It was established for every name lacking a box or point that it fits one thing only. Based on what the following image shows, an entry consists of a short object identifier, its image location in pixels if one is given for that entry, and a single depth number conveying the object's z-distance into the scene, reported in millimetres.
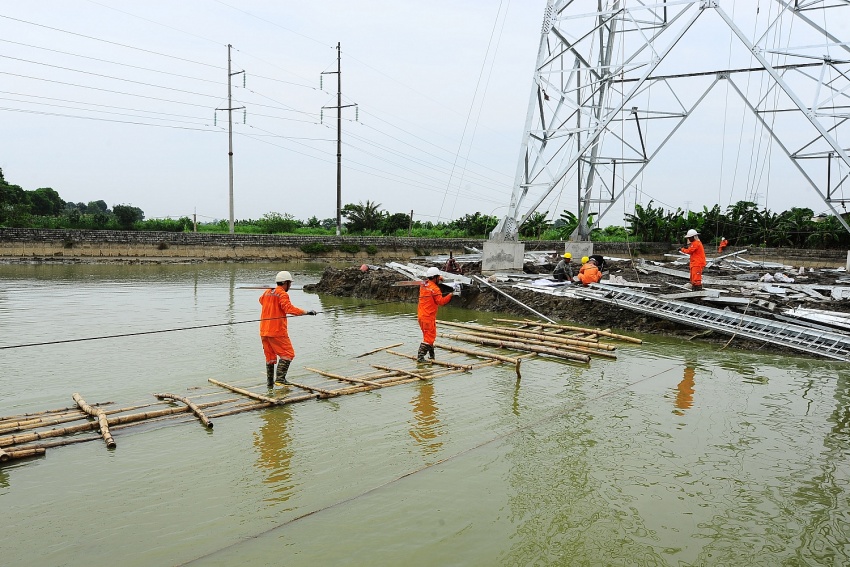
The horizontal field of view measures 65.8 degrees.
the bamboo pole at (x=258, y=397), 7460
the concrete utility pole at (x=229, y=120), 38062
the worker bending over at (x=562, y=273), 16891
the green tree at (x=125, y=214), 36656
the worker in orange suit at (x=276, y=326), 8211
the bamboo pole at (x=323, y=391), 7895
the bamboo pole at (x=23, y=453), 5566
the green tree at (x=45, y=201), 48375
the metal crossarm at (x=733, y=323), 11109
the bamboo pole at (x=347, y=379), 8556
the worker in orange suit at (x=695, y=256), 14219
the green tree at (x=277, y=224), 40500
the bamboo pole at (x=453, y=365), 9742
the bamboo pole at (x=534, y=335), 11391
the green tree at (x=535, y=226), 40000
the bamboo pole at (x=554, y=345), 11039
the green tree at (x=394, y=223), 42875
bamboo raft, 6250
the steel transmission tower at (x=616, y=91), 15078
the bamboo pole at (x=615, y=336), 12328
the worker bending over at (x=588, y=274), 15742
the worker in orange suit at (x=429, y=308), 9984
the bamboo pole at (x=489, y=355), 9231
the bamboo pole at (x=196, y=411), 6707
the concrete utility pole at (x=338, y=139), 38244
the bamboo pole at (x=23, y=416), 6605
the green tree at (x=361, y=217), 42844
